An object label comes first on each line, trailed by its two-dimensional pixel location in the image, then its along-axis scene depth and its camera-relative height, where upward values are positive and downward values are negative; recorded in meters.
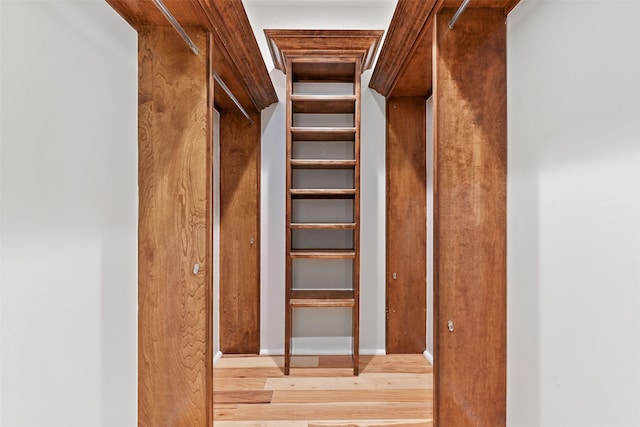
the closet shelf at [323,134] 2.90 +0.62
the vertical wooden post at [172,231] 1.60 -0.06
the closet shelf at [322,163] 2.87 +0.39
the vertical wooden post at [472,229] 1.58 -0.05
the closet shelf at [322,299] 2.86 -0.61
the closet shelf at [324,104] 2.90 +0.85
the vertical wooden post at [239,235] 3.20 -0.15
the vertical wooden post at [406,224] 3.17 -0.06
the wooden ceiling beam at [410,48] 1.57 +0.92
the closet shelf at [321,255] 2.86 -0.28
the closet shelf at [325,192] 2.85 +0.17
